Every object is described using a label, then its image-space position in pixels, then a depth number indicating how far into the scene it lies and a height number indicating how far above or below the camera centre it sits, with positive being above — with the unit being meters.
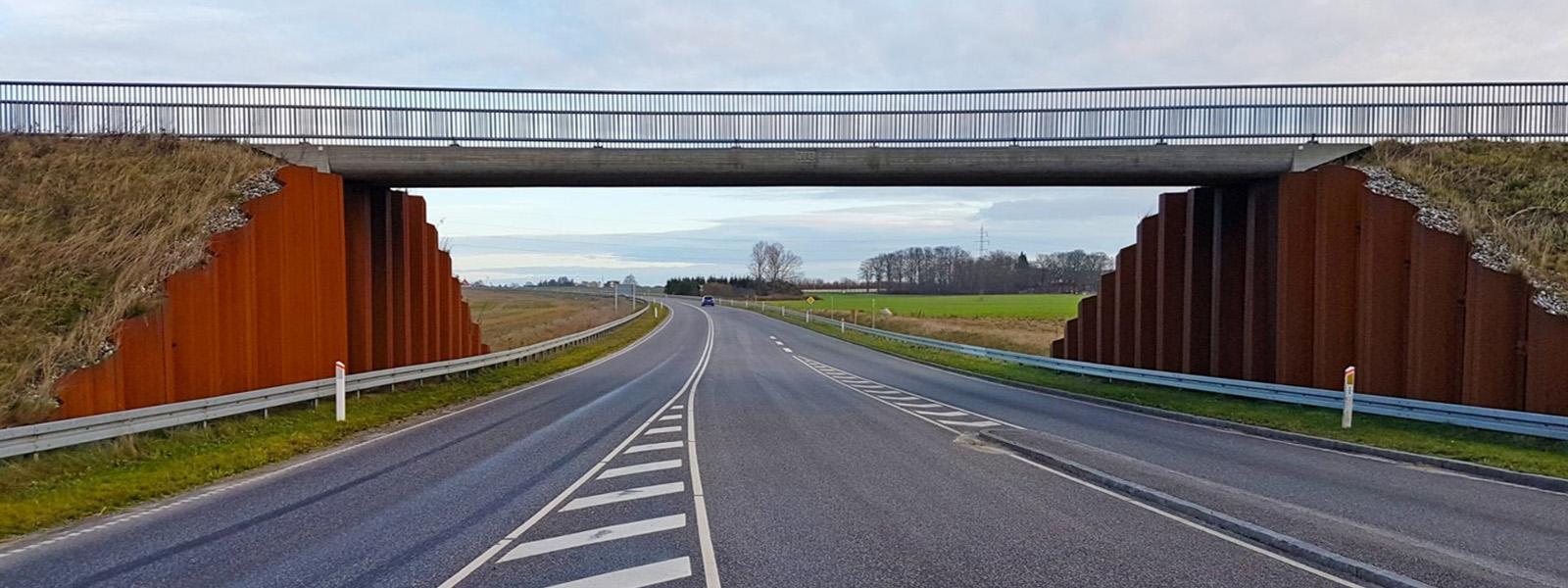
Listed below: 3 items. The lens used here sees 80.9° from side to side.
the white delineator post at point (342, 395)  15.93 -2.09
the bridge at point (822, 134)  19.39 +3.12
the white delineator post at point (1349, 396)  14.96 -1.97
